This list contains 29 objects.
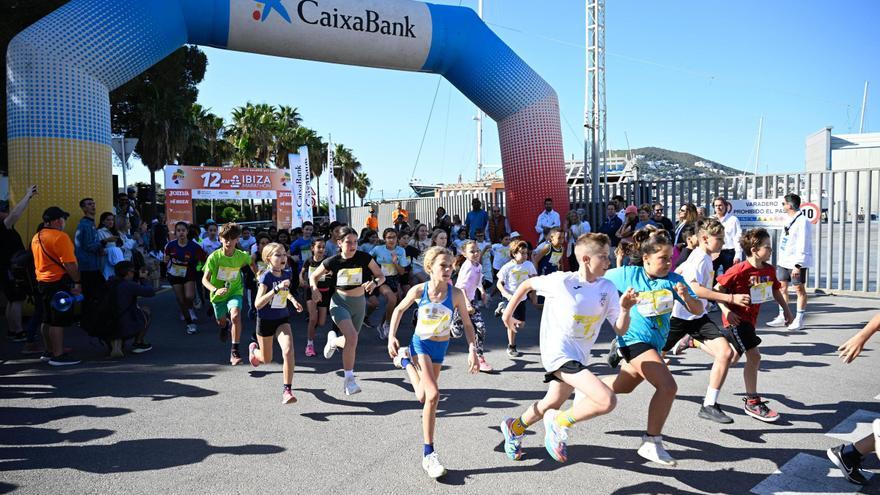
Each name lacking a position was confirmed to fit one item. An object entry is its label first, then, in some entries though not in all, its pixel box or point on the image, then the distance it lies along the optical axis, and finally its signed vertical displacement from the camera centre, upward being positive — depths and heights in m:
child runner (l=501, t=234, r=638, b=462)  3.93 -0.84
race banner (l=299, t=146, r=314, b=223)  20.31 +0.93
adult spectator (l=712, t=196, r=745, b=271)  9.84 -0.42
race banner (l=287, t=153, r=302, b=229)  20.38 +1.01
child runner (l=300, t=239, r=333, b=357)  7.82 -1.11
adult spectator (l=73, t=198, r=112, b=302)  8.81 -0.52
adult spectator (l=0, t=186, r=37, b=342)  7.97 -0.70
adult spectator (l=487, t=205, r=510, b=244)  15.41 -0.34
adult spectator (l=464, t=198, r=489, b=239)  14.81 -0.10
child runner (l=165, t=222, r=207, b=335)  9.66 -0.82
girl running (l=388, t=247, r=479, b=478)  4.43 -0.86
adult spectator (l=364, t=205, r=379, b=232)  18.45 -0.21
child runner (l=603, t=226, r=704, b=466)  4.14 -0.84
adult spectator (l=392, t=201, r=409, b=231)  16.13 -0.18
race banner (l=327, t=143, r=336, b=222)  23.00 +1.06
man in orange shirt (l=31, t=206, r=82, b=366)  7.28 -0.65
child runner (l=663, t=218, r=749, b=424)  4.81 -0.96
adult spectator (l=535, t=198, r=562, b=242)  13.41 -0.12
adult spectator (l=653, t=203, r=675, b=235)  11.56 -0.11
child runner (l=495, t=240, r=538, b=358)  7.50 -0.74
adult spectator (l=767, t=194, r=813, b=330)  8.84 -0.66
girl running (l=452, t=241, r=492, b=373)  7.23 -0.78
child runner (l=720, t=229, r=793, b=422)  4.95 -0.76
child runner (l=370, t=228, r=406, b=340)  9.04 -0.68
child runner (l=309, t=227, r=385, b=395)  6.28 -0.73
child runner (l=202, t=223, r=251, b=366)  7.34 -0.74
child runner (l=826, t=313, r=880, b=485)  3.56 -1.54
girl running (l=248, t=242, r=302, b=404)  5.78 -0.99
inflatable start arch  10.37 +3.17
